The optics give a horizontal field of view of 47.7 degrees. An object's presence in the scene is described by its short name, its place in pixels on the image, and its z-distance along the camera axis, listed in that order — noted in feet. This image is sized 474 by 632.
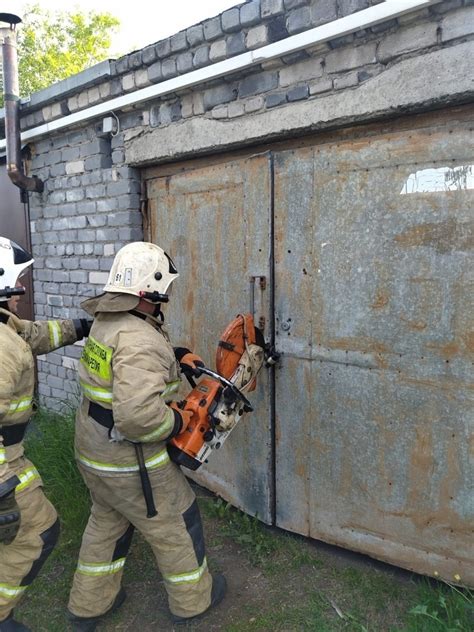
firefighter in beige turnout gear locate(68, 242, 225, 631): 8.21
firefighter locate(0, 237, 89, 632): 7.95
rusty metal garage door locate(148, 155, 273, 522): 10.73
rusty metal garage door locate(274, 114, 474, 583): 8.39
